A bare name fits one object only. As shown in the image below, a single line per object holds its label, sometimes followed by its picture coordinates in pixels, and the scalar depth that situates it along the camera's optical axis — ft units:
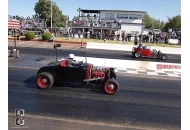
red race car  41.06
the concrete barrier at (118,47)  55.04
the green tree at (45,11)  106.95
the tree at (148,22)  170.24
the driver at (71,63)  18.19
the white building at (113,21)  83.50
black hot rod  18.02
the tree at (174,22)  123.63
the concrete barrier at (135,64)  29.99
